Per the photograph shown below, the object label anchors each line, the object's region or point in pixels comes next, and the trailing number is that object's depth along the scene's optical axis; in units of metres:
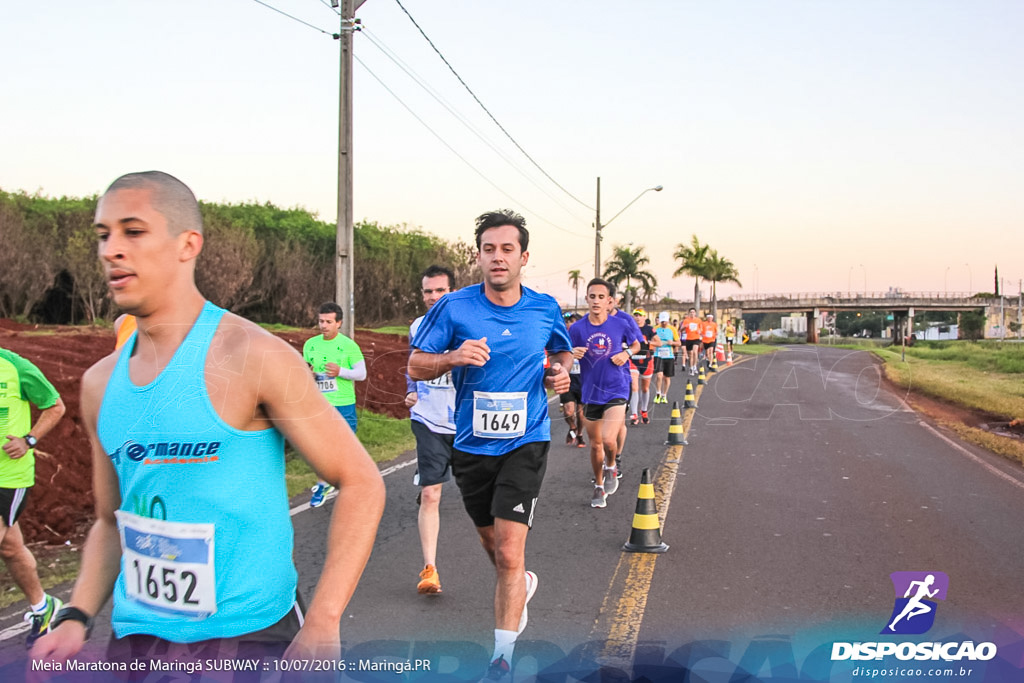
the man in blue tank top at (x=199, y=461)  1.86
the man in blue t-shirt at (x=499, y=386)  4.34
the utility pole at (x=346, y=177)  11.95
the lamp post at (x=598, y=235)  36.94
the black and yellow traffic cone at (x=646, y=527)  6.43
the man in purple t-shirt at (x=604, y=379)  8.23
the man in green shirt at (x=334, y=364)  7.88
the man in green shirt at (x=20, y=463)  4.75
